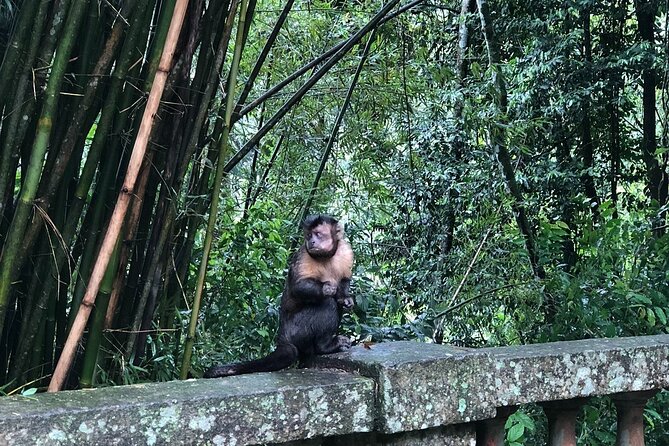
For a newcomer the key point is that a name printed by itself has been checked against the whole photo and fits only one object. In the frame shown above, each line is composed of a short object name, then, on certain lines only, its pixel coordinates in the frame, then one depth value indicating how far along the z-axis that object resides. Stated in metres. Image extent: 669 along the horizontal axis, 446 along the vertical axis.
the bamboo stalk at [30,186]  1.72
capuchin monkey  2.70
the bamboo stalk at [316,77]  3.55
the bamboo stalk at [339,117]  4.48
